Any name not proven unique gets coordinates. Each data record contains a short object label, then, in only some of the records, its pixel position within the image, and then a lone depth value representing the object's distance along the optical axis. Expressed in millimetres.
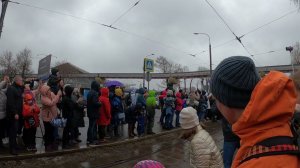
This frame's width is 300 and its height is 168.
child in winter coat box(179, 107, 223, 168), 2515
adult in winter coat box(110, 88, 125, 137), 7625
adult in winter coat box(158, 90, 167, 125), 9790
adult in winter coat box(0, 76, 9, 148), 5483
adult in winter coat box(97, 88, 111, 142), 6932
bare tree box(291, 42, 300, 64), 33619
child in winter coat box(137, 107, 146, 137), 7951
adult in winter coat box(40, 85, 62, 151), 5914
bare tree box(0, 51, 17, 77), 33558
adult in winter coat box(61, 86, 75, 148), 6326
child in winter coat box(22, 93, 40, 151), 5755
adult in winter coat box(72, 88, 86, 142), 6591
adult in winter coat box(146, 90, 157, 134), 8372
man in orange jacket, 903
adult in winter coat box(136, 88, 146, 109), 7883
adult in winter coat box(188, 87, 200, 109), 10792
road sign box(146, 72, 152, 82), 11139
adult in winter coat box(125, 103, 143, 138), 7870
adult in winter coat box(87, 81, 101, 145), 6579
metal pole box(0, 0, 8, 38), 6517
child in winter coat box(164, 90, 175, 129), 9400
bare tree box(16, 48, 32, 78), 33453
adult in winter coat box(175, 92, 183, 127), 9980
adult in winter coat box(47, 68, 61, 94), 6353
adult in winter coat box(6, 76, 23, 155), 5352
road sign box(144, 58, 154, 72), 10641
